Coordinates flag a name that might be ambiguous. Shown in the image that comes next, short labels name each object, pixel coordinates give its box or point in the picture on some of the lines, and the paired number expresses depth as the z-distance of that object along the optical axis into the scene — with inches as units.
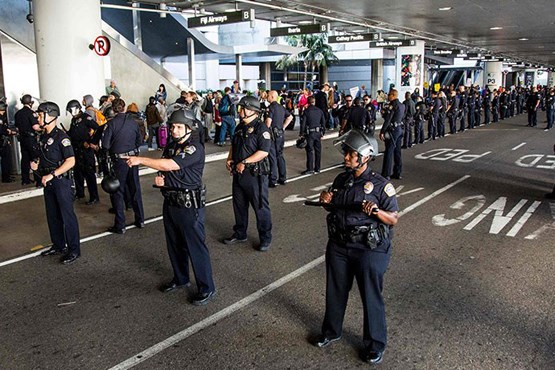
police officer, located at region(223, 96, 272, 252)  278.8
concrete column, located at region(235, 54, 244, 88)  1417.2
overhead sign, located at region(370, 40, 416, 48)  947.4
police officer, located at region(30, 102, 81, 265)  269.1
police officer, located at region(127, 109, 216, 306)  216.7
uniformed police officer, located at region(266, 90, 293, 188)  442.3
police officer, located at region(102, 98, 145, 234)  322.0
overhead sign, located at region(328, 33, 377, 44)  854.5
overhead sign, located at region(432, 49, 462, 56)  1355.8
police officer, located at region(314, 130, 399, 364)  167.0
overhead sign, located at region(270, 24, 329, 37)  703.7
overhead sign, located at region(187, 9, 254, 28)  574.6
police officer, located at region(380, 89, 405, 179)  469.1
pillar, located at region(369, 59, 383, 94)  1868.8
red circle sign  470.3
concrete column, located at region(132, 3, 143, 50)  1066.1
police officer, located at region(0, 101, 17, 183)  461.2
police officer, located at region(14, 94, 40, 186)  443.2
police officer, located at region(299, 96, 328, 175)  498.3
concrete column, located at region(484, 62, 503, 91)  2127.2
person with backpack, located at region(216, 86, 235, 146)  690.2
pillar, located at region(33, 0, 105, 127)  456.1
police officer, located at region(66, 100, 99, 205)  388.2
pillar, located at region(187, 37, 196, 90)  1213.7
